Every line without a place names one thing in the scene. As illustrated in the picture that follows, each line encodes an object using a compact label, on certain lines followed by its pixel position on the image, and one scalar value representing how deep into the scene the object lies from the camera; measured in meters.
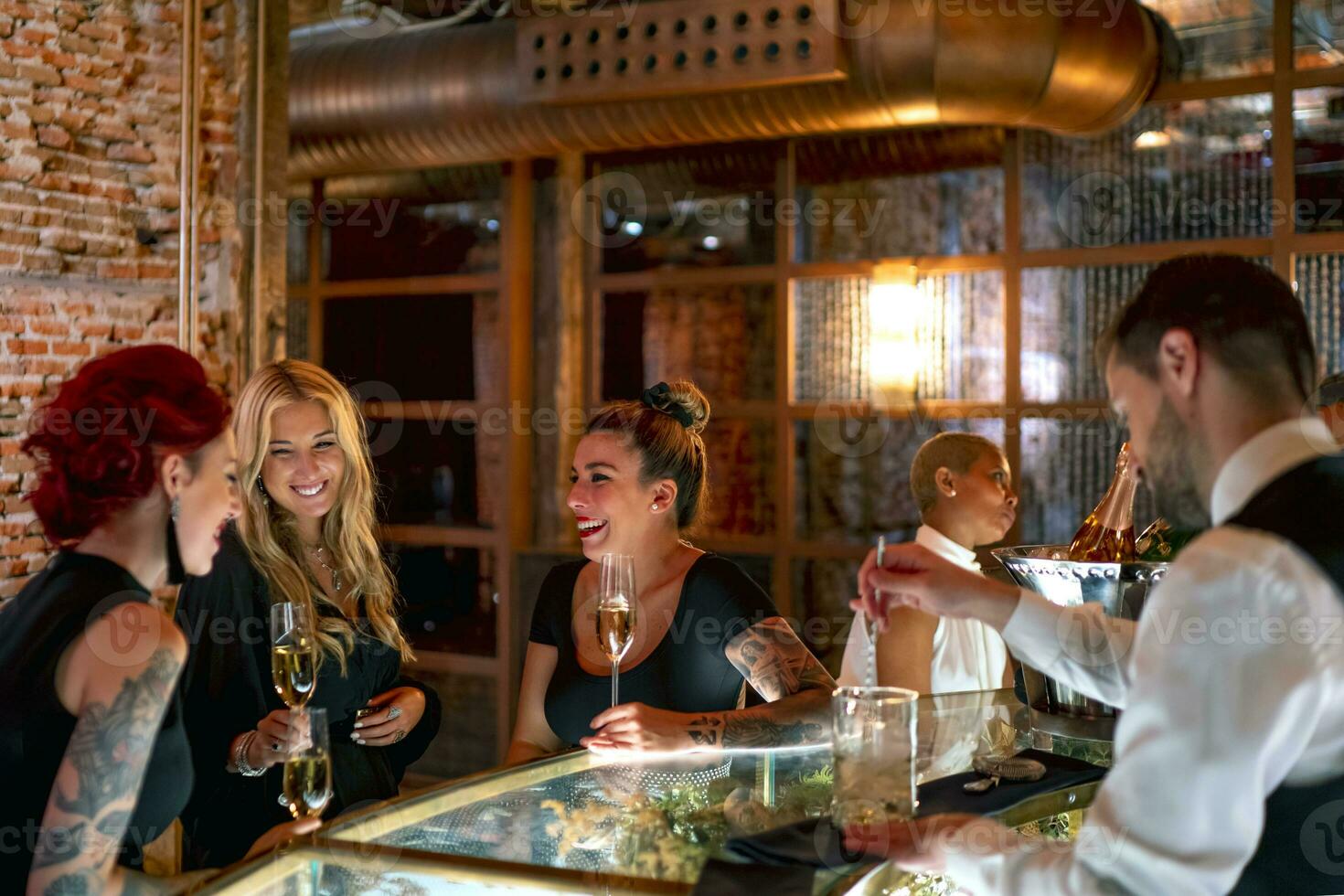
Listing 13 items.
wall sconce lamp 4.96
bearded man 1.10
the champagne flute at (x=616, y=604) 2.12
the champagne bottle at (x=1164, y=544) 1.97
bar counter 1.38
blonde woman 2.24
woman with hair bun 2.51
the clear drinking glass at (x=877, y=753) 1.38
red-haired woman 1.32
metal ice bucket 1.72
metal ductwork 4.05
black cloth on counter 1.36
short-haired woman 2.86
